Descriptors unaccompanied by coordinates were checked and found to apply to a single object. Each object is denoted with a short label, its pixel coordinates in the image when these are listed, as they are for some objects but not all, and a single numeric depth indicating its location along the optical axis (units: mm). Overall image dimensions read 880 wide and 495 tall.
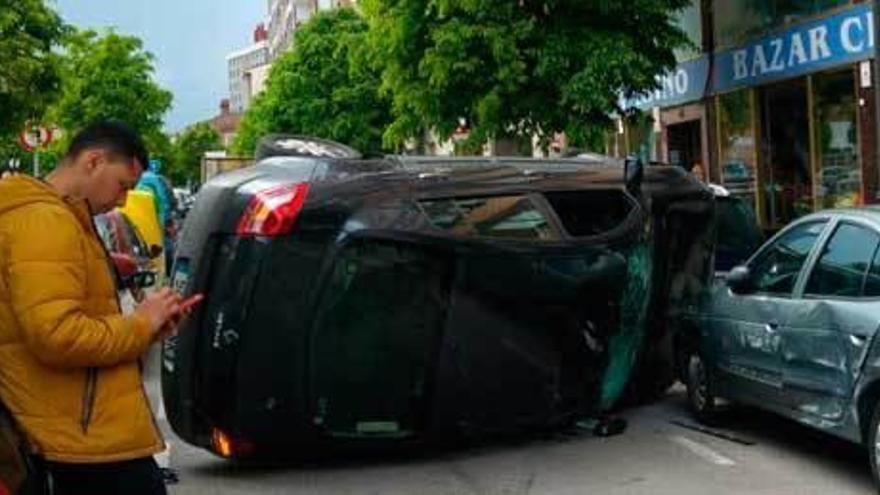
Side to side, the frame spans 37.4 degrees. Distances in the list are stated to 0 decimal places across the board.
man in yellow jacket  3459
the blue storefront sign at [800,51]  15953
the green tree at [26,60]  19359
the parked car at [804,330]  6445
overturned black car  6676
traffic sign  23250
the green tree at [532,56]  17078
